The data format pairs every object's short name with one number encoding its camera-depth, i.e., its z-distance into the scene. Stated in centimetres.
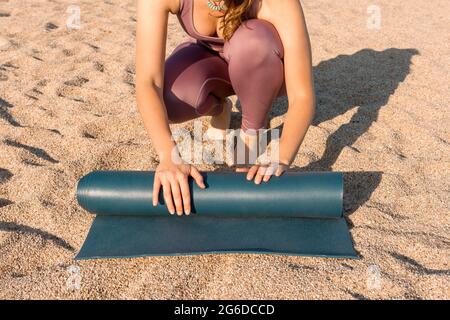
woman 166
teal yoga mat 156
